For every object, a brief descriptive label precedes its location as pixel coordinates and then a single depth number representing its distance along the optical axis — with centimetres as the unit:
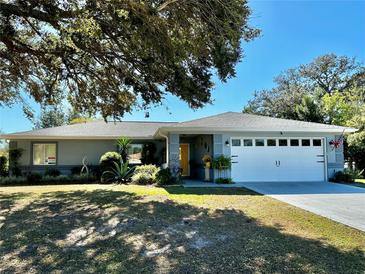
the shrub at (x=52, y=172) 1895
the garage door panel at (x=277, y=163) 1590
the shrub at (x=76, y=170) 1955
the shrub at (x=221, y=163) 1537
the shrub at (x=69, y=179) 1794
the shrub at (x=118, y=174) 1703
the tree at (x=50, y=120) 3972
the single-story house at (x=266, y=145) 1568
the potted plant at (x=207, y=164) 1582
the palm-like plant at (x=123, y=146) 1880
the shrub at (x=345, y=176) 1586
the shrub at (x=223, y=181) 1518
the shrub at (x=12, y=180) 1707
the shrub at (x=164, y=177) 1492
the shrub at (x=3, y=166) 2028
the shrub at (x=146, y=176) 1583
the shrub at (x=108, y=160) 1795
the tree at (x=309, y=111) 2727
